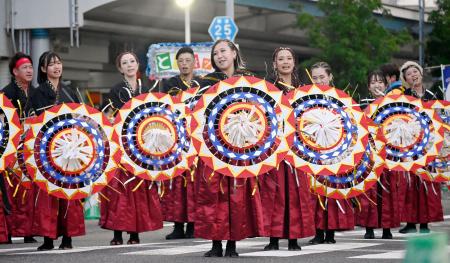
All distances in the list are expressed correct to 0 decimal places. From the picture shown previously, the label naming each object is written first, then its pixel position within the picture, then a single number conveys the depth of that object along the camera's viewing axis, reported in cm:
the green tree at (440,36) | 4388
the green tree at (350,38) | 3781
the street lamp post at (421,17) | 4543
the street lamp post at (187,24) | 2921
